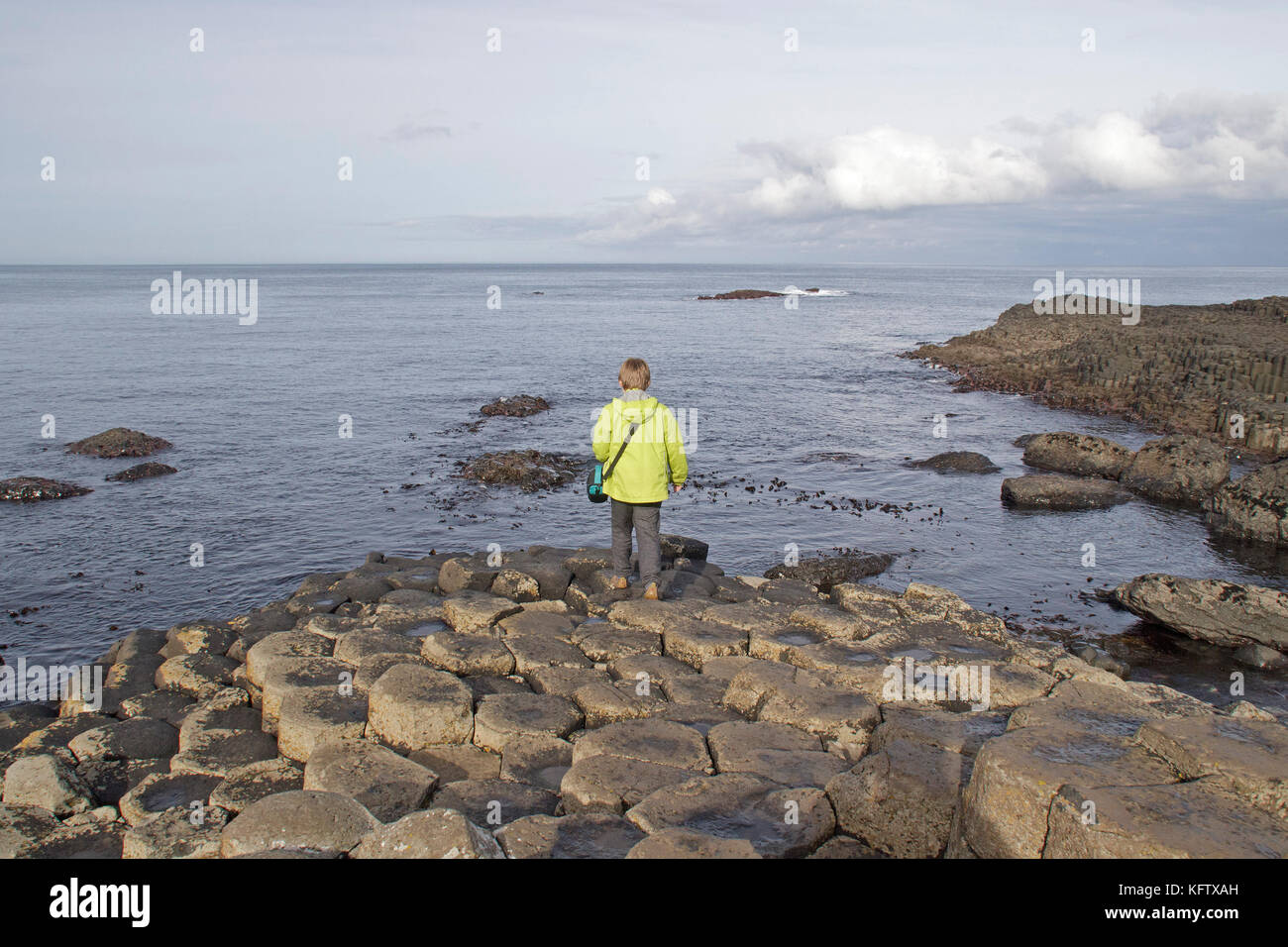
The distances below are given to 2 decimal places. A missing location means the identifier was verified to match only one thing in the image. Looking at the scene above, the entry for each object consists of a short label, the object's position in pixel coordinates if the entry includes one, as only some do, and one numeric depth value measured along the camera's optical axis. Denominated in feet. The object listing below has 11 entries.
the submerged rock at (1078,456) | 78.59
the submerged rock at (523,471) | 76.07
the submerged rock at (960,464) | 82.28
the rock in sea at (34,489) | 68.03
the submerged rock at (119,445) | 82.48
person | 33.01
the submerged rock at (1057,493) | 69.56
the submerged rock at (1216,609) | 43.39
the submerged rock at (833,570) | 52.75
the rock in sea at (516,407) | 109.50
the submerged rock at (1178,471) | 70.79
